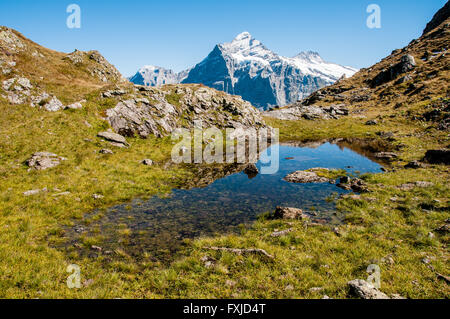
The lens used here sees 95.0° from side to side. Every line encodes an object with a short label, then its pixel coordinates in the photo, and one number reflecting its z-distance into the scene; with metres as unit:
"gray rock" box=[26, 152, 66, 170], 20.31
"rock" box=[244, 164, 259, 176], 27.59
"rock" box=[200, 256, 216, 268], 10.20
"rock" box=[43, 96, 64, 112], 33.05
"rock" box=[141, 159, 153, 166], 27.34
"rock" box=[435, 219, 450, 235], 11.79
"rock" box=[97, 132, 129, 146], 31.40
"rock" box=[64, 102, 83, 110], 34.02
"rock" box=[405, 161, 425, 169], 25.83
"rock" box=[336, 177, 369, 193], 20.37
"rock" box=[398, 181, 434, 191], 19.11
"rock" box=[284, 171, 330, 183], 24.36
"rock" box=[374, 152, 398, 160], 33.22
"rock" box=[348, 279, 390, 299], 7.44
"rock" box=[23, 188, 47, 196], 16.20
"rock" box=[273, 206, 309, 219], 15.14
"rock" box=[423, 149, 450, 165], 25.78
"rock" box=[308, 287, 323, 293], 8.23
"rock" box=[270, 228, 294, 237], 12.87
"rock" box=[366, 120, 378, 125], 70.16
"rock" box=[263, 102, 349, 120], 90.56
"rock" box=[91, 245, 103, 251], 11.69
